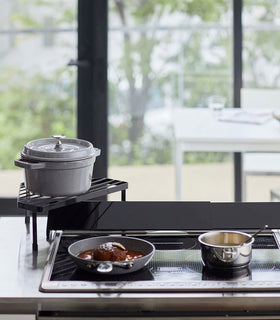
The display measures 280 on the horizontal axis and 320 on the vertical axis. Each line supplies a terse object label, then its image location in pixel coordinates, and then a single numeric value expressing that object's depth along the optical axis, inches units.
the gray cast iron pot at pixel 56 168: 112.7
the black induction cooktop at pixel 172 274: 104.0
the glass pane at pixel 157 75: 250.6
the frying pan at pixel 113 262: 106.8
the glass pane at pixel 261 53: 248.0
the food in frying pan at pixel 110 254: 109.0
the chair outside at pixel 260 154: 216.5
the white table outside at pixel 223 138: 191.0
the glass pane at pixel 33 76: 225.0
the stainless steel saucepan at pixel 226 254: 108.2
